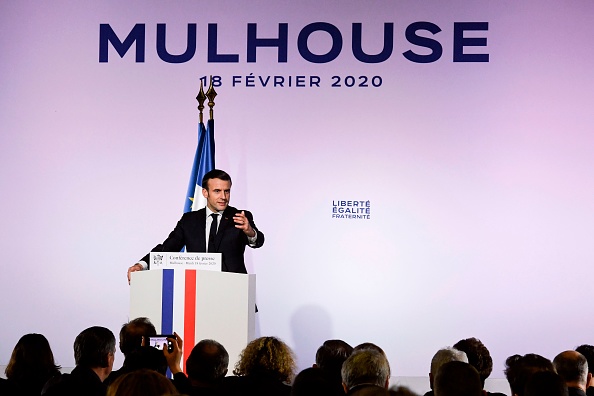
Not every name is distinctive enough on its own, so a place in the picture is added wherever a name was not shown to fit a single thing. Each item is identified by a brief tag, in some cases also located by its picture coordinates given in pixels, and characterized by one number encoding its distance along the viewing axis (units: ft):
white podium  38.83
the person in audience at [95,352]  29.55
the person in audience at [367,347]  29.66
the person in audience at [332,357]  32.94
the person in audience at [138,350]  28.90
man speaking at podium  46.60
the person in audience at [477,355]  32.45
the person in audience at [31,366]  27.76
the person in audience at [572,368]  29.63
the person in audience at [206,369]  27.66
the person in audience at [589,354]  33.22
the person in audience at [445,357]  28.89
